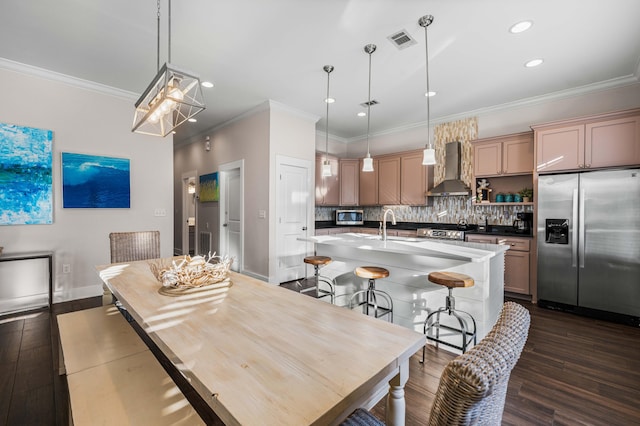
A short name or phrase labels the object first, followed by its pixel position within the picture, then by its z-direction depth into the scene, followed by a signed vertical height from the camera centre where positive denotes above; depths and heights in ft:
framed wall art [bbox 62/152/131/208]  11.64 +1.27
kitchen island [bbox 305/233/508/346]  7.54 -1.90
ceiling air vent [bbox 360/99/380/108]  14.29 +5.56
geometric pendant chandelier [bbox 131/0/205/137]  5.40 +2.48
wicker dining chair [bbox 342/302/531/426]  1.84 -1.13
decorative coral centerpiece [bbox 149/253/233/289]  5.20 -1.24
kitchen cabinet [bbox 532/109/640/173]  10.41 +2.68
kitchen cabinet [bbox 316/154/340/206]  18.42 +1.64
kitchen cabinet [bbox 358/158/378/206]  19.33 +1.65
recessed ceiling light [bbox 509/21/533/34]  8.25 +5.48
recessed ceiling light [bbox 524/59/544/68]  10.31 +5.48
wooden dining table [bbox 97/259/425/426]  2.31 -1.56
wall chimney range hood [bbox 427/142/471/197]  15.20 +1.96
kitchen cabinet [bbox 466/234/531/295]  12.48 -2.44
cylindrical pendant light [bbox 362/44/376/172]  9.47 +5.49
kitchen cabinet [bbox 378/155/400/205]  18.16 +2.02
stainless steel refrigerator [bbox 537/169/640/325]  10.01 -1.24
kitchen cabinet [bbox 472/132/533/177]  13.26 +2.70
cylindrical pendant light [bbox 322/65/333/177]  10.82 +1.74
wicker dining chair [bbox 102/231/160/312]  9.13 -1.21
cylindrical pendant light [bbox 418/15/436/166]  8.08 +5.47
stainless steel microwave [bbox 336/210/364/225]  19.63 -0.49
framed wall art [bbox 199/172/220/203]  18.32 +1.52
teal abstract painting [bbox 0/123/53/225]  10.39 +1.34
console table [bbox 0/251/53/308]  9.94 -1.67
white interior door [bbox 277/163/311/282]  15.01 -0.43
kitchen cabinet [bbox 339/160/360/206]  19.94 +2.02
